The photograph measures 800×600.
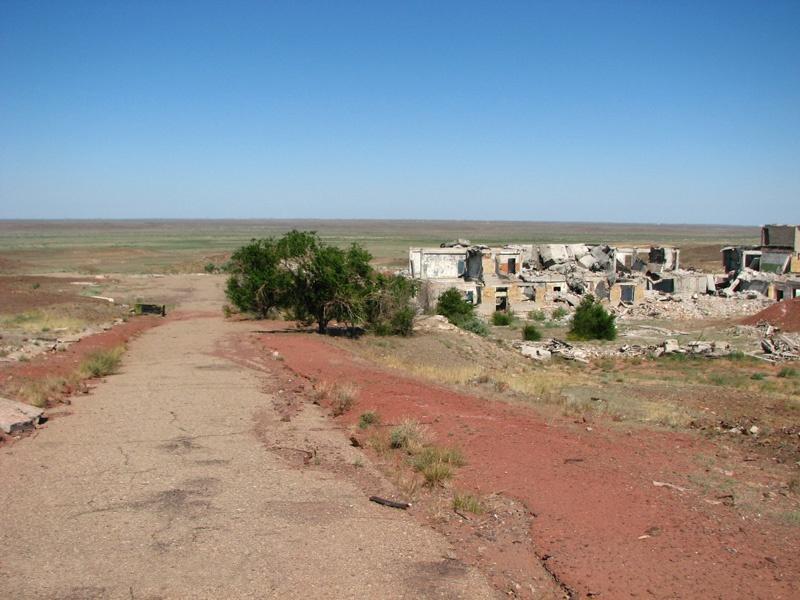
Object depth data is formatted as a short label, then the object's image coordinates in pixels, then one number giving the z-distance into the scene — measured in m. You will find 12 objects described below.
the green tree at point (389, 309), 32.69
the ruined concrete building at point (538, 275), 52.06
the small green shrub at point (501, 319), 45.94
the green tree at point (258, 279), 31.94
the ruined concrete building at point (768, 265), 57.38
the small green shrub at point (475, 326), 38.75
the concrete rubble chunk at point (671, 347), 34.56
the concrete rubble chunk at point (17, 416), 12.98
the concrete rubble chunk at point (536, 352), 33.84
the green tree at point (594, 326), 40.16
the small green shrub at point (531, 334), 39.34
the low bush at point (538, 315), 48.78
